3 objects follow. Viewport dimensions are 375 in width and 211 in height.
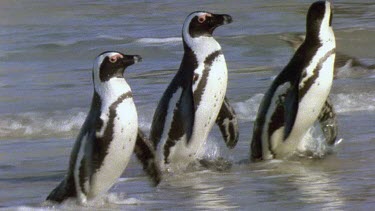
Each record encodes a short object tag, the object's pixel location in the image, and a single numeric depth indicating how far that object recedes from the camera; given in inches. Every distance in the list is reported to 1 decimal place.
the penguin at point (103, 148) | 547.5
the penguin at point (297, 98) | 633.0
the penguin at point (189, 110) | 626.5
